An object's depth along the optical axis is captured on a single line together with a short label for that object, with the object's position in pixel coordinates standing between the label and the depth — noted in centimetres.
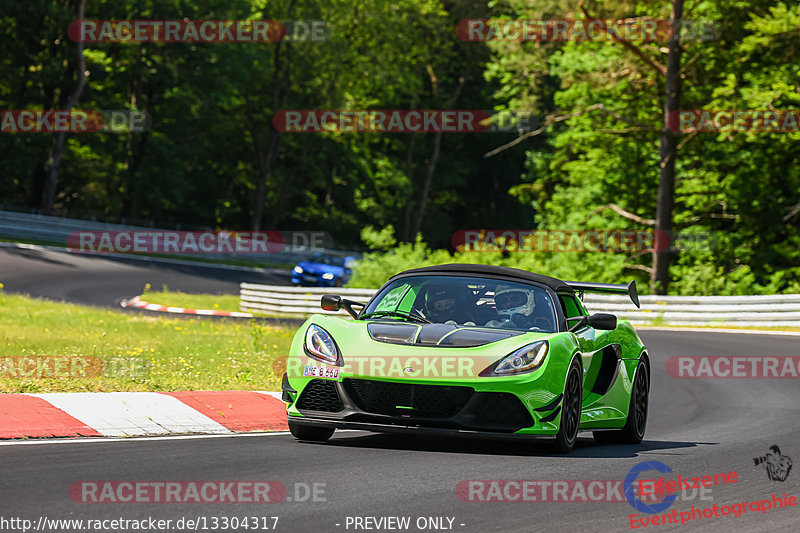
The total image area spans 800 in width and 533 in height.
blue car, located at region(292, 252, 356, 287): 8294
